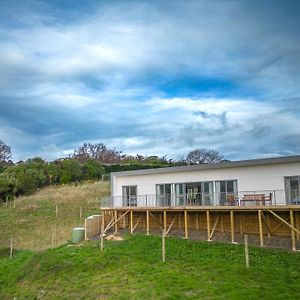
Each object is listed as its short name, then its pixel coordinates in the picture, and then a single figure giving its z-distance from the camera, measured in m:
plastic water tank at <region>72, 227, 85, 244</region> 17.84
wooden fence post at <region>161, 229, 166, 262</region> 13.21
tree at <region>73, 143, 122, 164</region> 49.52
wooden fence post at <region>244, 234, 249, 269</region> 11.83
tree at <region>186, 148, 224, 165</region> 46.30
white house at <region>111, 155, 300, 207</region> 15.64
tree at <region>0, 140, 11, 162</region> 49.85
